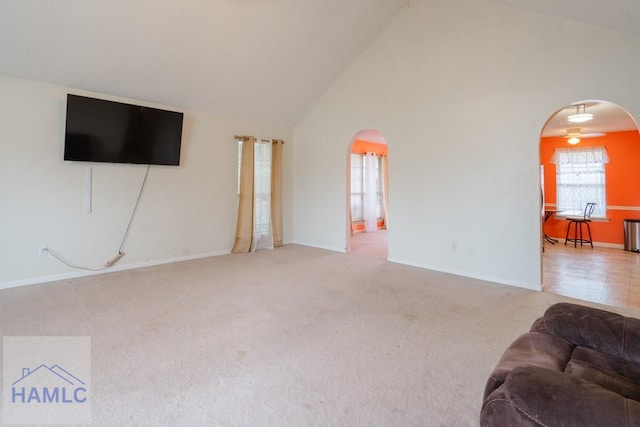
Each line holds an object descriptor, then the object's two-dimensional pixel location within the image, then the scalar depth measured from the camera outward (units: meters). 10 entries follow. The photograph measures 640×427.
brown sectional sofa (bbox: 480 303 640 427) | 0.86
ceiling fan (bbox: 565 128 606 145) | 6.15
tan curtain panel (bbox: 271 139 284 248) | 6.12
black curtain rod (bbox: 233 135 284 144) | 5.64
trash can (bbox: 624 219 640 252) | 5.80
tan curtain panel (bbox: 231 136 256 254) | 5.69
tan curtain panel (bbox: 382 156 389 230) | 9.02
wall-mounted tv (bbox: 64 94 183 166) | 3.90
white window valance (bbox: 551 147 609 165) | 6.43
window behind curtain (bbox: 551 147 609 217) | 6.49
